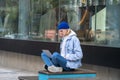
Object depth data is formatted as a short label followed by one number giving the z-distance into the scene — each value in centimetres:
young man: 779
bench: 731
